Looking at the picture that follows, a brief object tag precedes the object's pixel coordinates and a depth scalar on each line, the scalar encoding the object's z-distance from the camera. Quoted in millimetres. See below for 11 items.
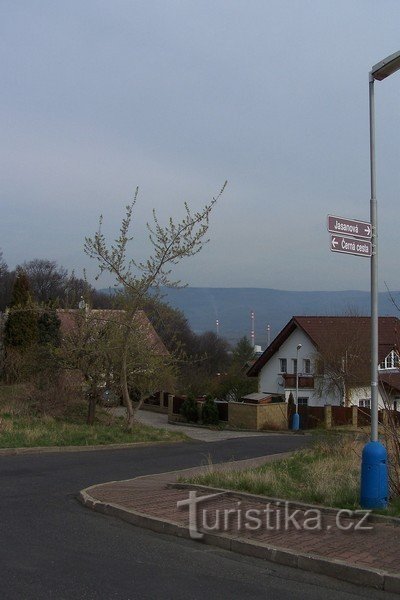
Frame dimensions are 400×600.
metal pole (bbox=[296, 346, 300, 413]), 42375
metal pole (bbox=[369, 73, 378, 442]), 9000
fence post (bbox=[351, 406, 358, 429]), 39469
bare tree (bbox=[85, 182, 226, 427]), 21891
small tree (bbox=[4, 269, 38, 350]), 38625
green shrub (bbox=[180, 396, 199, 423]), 41500
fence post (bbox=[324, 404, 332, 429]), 40069
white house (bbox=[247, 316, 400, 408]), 46375
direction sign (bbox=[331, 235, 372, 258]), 8953
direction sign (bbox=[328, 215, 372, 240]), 8927
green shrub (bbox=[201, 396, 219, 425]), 40438
